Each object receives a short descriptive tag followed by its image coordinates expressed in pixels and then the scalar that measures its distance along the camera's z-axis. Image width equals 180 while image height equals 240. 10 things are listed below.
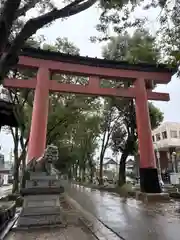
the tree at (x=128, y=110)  5.69
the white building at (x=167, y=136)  24.80
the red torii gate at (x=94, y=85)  7.92
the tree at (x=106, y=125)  15.29
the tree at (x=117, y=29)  4.49
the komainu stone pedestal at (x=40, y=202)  4.44
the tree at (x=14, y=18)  2.55
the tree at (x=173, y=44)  3.78
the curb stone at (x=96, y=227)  3.62
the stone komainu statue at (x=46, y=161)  4.58
